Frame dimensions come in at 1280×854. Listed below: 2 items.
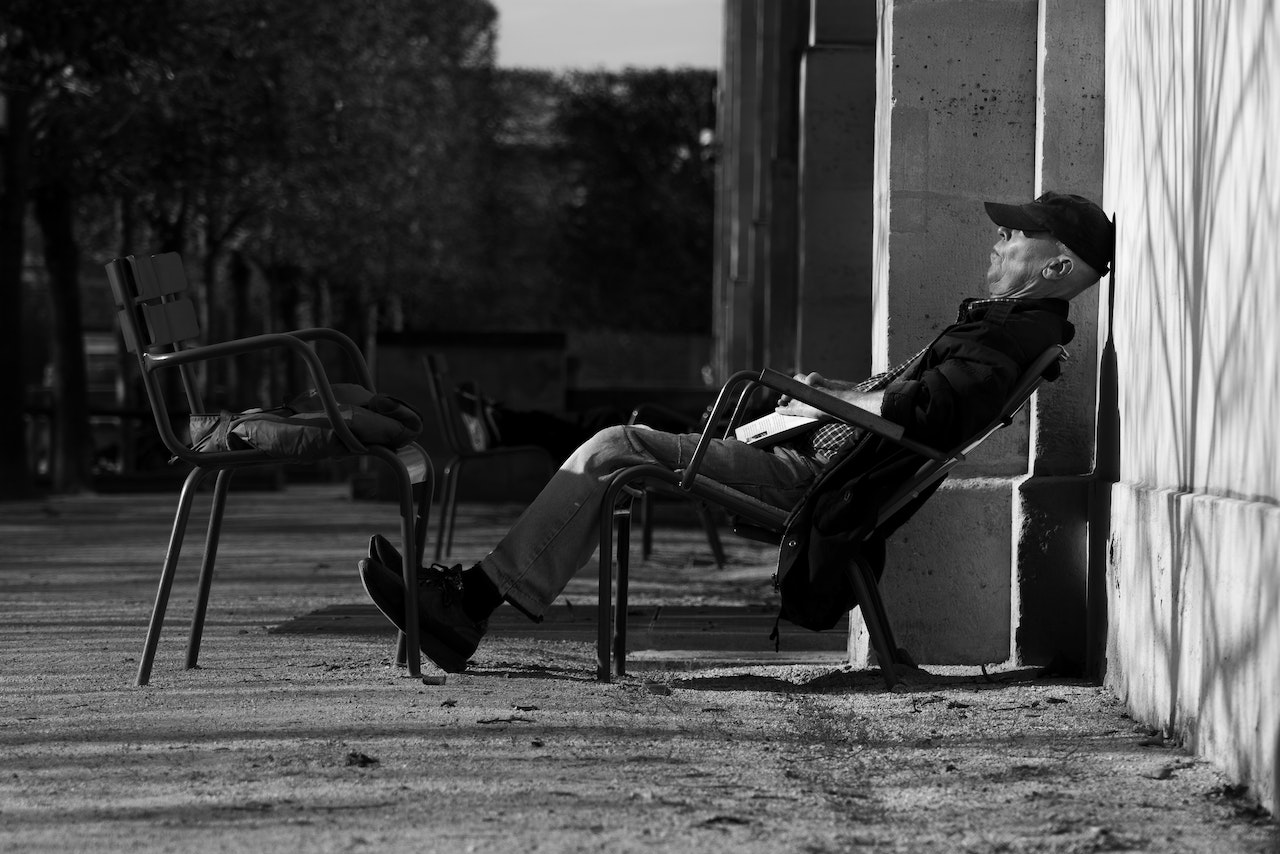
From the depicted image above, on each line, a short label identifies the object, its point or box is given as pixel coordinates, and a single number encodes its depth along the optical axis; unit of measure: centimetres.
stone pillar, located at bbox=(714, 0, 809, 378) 3139
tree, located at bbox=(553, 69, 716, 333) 12475
